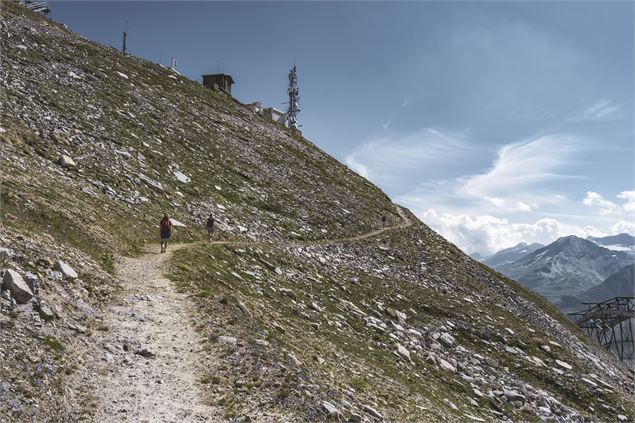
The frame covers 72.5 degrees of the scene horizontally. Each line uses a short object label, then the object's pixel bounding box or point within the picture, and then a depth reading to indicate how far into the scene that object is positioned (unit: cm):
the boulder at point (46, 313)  1160
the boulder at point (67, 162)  2675
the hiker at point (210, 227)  2795
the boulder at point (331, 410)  1131
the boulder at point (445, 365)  2228
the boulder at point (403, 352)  2139
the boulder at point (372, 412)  1280
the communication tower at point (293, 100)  10131
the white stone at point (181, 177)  3544
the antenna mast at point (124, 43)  7634
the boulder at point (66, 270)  1409
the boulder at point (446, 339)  2594
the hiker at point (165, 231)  2338
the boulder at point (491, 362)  2519
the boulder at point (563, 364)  2888
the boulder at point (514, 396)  2147
